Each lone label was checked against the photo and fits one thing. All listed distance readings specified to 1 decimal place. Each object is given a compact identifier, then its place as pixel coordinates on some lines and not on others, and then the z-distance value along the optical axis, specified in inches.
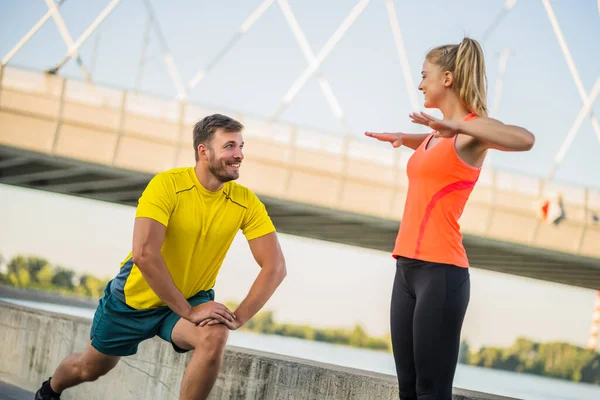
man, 175.3
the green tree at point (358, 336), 3442.4
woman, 145.6
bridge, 1034.7
